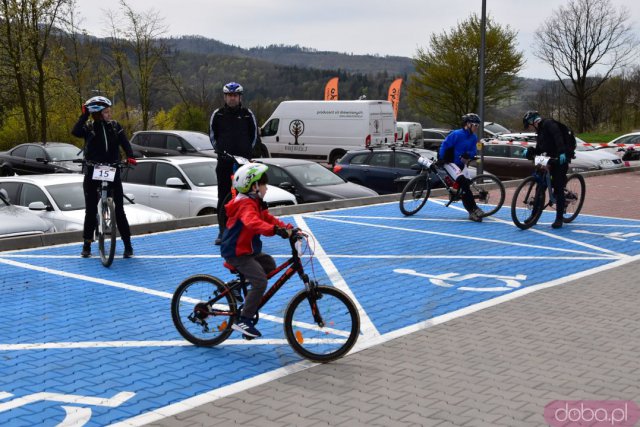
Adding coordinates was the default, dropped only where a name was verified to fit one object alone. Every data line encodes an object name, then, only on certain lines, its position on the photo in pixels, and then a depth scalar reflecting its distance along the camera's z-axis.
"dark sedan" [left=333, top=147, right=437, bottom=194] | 19.62
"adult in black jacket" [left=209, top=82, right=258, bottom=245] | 10.95
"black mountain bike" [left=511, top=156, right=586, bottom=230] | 13.05
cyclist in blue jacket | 13.93
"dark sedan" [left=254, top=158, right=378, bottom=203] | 16.08
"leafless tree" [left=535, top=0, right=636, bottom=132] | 60.59
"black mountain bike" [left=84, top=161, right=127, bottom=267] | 10.08
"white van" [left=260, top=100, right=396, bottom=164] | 30.36
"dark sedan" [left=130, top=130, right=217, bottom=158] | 26.31
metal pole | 21.83
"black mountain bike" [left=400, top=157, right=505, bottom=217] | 14.33
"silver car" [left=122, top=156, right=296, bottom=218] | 14.39
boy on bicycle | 6.49
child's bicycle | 6.42
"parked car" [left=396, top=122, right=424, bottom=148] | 37.28
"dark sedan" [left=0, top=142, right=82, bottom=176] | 23.73
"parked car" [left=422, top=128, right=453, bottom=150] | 41.29
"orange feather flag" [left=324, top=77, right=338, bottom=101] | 45.50
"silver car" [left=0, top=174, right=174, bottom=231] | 12.34
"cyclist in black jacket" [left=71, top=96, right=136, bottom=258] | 10.21
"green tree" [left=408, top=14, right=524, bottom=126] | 53.19
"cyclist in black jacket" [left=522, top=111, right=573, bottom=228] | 12.92
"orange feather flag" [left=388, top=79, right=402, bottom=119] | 47.35
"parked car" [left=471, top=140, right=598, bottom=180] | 26.20
